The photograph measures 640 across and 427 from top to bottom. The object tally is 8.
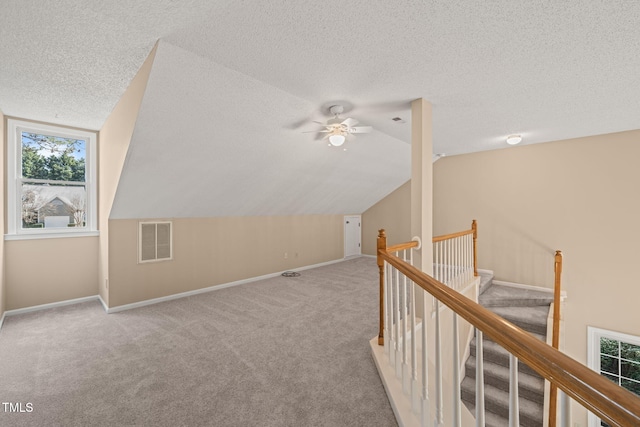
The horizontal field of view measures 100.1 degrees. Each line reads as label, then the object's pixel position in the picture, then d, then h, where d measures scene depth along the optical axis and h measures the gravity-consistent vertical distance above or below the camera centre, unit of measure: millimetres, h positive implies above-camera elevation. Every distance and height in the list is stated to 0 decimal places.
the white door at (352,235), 7762 -683
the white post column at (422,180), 3094 +376
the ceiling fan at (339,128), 3061 +981
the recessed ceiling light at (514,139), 4469 +1226
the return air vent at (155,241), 4148 -451
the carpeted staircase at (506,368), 3279 -2165
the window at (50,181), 3855 +509
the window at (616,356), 4172 -2308
